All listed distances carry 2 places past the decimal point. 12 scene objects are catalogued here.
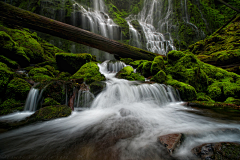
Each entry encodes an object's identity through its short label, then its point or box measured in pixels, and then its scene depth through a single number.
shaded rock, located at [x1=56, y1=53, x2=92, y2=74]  6.14
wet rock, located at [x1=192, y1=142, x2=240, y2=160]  1.18
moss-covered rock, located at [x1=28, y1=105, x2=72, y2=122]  2.69
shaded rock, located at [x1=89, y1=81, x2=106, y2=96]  4.33
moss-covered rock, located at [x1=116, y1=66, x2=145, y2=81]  6.81
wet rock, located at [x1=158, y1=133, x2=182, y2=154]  1.55
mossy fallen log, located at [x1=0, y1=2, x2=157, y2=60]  4.69
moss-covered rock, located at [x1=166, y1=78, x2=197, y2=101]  4.84
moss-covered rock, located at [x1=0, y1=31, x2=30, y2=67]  4.91
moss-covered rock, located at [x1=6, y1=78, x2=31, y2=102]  3.29
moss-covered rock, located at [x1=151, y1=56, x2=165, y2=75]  6.62
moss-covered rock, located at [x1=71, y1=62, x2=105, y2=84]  5.15
